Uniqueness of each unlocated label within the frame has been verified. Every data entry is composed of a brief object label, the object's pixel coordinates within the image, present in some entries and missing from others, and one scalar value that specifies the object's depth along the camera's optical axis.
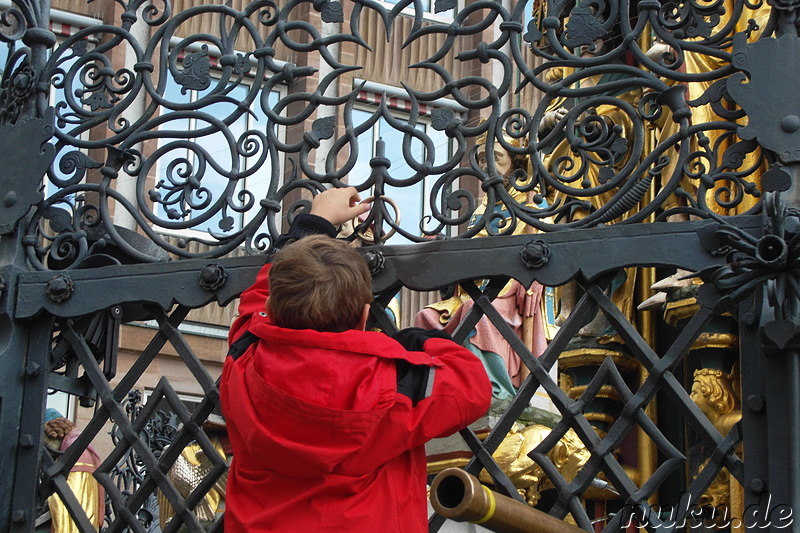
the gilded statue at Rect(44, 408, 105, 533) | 10.47
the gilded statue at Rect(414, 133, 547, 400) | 8.16
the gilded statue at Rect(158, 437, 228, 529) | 9.05
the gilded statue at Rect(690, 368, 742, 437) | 6.05
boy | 3.87
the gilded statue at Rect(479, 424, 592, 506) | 7.45
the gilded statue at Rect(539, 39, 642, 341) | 6.89
